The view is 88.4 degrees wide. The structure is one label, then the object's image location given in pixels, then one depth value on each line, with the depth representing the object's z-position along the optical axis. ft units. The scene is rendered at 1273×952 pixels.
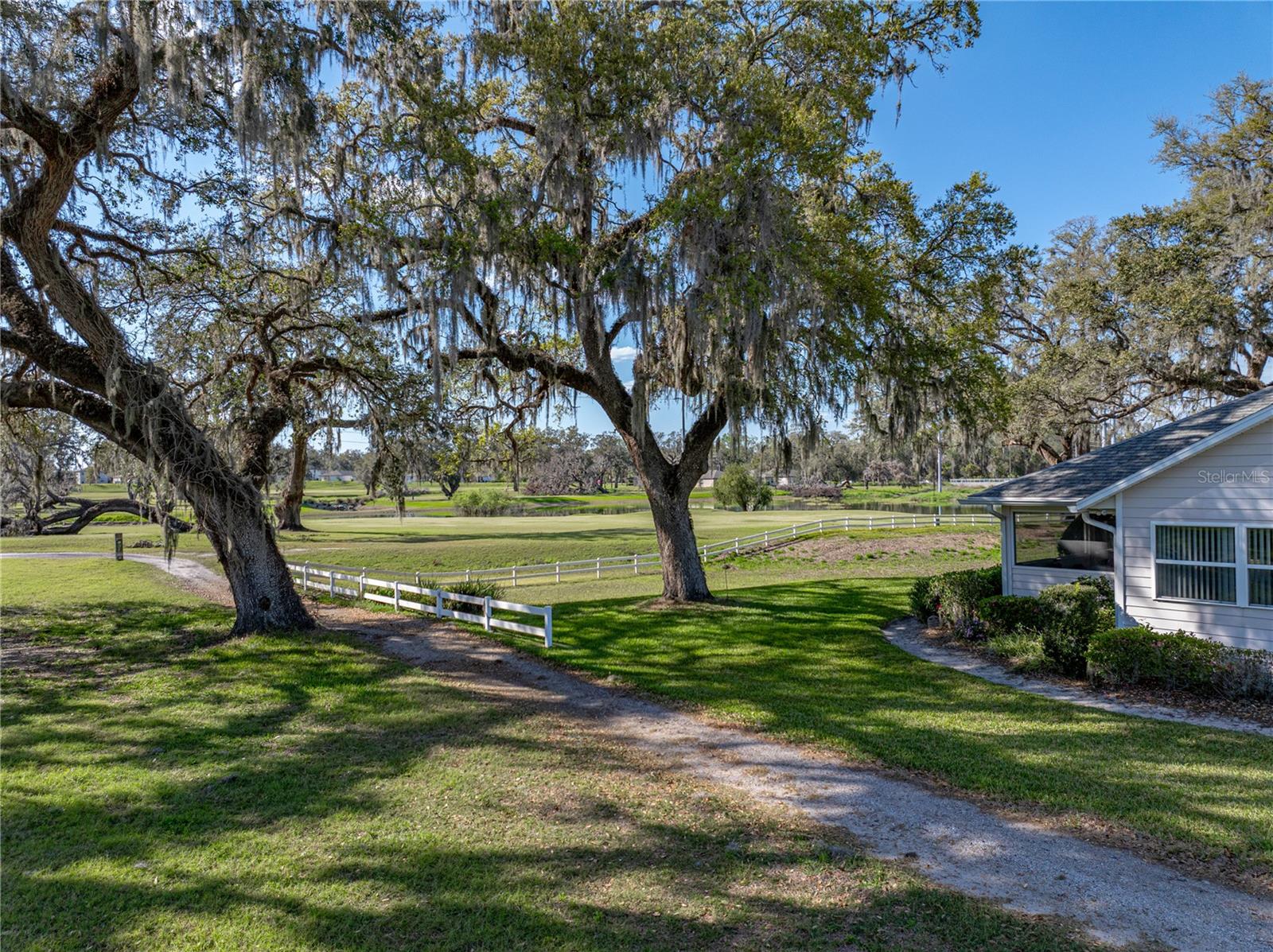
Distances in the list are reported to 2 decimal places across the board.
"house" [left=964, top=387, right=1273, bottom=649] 31.73
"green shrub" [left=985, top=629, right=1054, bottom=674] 34.96
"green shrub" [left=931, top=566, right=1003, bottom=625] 43.29
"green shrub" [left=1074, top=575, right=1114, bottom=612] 38.73
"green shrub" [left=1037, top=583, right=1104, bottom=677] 33.83
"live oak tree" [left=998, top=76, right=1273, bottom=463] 60.44
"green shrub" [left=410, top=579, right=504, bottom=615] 48.24
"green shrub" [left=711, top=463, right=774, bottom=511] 165.99
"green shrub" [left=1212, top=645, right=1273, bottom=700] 29.17
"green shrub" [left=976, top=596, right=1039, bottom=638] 38.29
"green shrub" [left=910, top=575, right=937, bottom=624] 47.66
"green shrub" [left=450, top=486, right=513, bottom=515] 188.14
